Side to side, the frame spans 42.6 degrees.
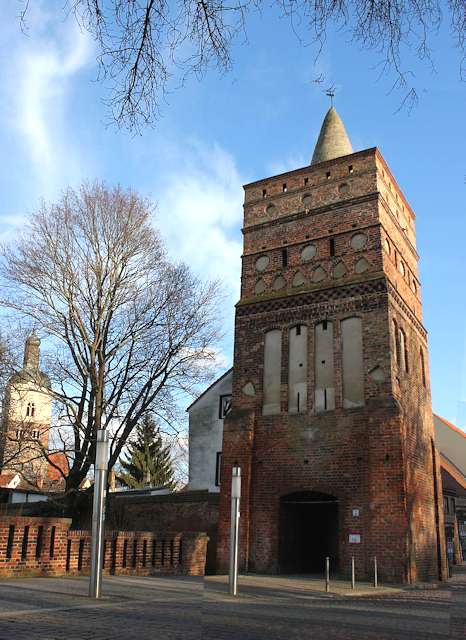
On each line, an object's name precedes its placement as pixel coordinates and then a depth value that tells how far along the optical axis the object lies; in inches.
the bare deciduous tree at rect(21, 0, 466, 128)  145.9
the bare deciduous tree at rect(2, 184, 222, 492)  736.3
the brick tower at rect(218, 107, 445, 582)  640.4
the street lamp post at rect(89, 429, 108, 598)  338.0
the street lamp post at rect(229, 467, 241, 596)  437.4
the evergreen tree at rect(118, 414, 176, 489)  1641.2
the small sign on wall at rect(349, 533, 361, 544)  621.0
